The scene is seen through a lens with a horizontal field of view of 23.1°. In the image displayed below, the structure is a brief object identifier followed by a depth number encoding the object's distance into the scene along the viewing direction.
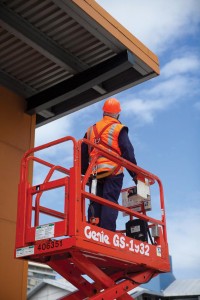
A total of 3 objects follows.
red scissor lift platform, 5.36
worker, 6.27
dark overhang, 7.19
